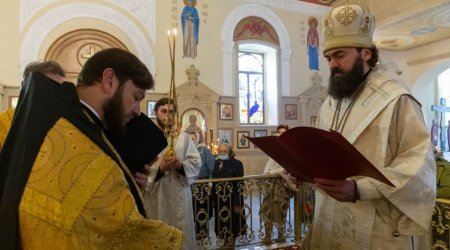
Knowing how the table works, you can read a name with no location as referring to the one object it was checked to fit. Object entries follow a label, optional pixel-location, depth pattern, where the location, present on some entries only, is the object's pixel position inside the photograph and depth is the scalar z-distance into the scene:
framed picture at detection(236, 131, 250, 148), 10.42
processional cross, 14.58
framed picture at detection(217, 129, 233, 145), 10.10
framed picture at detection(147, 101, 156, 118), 9.09
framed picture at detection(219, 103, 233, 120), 10.23
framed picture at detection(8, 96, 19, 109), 8.04
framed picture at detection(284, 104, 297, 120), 11.23
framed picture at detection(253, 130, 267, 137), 10.87
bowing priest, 1.00
